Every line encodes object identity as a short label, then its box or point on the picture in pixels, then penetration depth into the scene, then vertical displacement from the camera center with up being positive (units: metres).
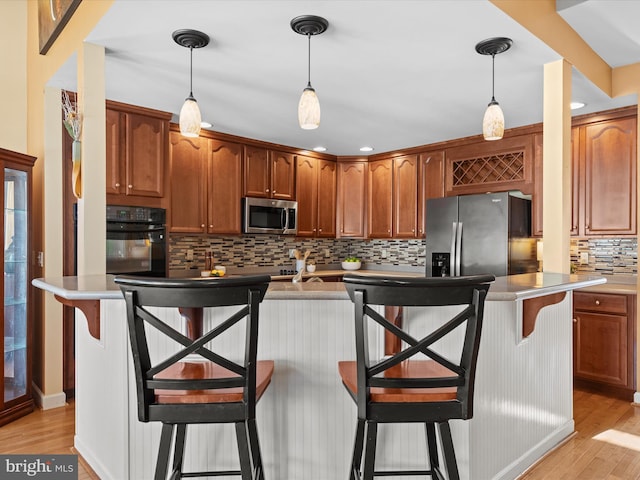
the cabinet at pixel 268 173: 4.66 +0.76
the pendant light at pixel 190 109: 2.23 +0.69
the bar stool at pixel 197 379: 1.32 -0.42
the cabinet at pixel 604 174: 3.55 +0.56
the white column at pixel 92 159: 2.33 +0.45
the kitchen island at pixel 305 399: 1.88 -0.70
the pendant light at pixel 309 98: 2.10 +0.69
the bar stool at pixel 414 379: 1.31 -0.40
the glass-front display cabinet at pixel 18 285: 2.96 -0.30
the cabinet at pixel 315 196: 5.19 +0.56
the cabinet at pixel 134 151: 3.40 +0.74
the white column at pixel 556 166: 2.63 +0.46
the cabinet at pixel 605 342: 3.34 -0.80
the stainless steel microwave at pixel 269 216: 4.56 +0.29
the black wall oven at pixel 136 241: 3.36 +0.01
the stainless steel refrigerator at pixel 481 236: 3.85 +0.05
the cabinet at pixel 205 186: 4.09 +0.55
